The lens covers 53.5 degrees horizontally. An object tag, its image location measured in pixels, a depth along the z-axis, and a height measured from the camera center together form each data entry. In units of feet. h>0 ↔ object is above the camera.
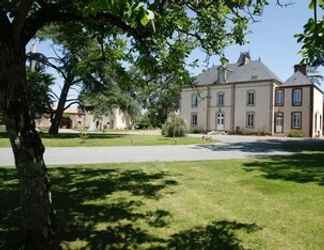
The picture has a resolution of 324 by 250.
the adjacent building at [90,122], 225.76 +3.26
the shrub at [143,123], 216.13 +2.86
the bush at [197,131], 153.48 -1.25
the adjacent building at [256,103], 130.72 +11.68
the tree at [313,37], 8.93 +2.74
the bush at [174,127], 105.09 +0.25
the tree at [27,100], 12.26 +0.97
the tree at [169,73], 22.18 +3.91
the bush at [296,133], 127.46 -1.13
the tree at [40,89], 94.50 +11.02
